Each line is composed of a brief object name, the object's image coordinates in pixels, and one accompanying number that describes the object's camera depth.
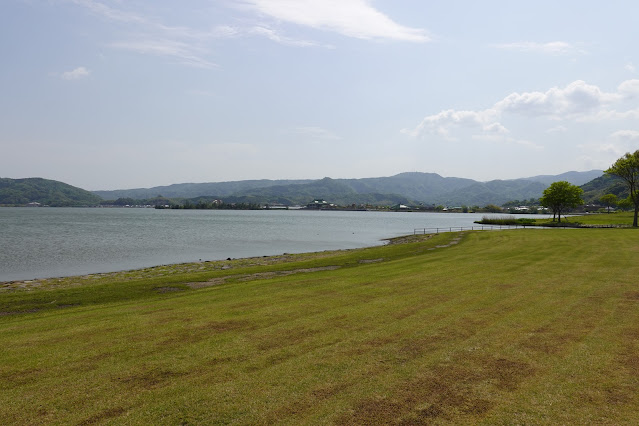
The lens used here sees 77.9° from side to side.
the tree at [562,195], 106.40
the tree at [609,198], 146.00
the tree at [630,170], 76.56
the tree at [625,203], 138.75
